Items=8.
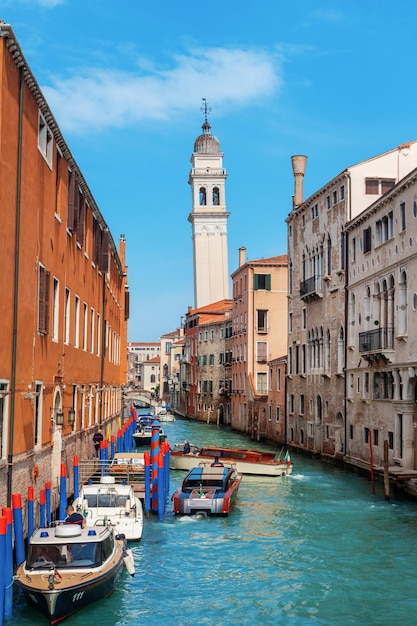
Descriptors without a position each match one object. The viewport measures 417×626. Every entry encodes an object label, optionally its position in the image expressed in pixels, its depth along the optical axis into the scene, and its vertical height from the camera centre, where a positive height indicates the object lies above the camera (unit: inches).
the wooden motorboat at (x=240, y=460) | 1217.4 -116.1
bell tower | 3880.4 +811.1
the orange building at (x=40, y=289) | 565.9 +85.7
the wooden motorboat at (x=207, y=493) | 864.9 -119.9
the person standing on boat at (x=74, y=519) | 593.9 -100.4
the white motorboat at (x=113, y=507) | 713.6 -111.6
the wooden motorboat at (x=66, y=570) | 486.0 -118.2
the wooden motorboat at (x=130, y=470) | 912.3 -105.2
